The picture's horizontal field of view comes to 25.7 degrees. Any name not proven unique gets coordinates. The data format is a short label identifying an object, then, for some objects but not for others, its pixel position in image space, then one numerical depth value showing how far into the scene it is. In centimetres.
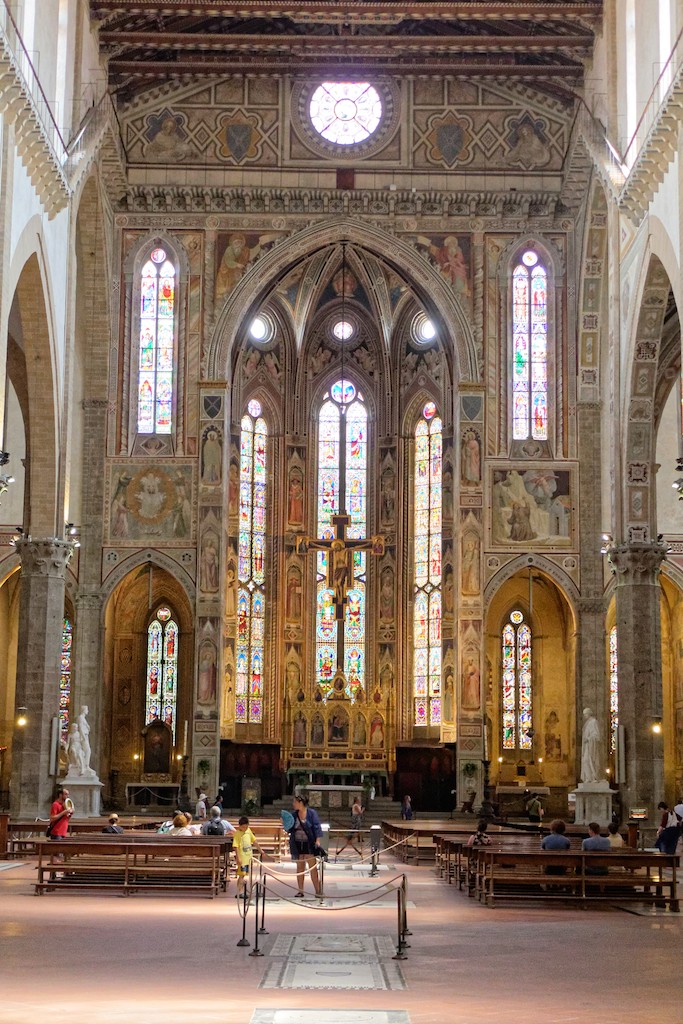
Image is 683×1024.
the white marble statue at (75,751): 3288
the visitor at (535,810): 3662
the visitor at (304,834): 1831
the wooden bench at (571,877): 1734
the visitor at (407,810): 3622
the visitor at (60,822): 2245
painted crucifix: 3884
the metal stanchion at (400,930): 1248
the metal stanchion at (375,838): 2538
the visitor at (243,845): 1689
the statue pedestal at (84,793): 3269
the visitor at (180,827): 2186
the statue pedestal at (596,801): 3353
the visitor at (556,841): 1859
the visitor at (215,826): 2219
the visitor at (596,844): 1848
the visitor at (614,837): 2966
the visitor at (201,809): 3319
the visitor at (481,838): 2098
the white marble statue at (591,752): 3297
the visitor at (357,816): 3422
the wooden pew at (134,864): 1856
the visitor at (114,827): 2255
